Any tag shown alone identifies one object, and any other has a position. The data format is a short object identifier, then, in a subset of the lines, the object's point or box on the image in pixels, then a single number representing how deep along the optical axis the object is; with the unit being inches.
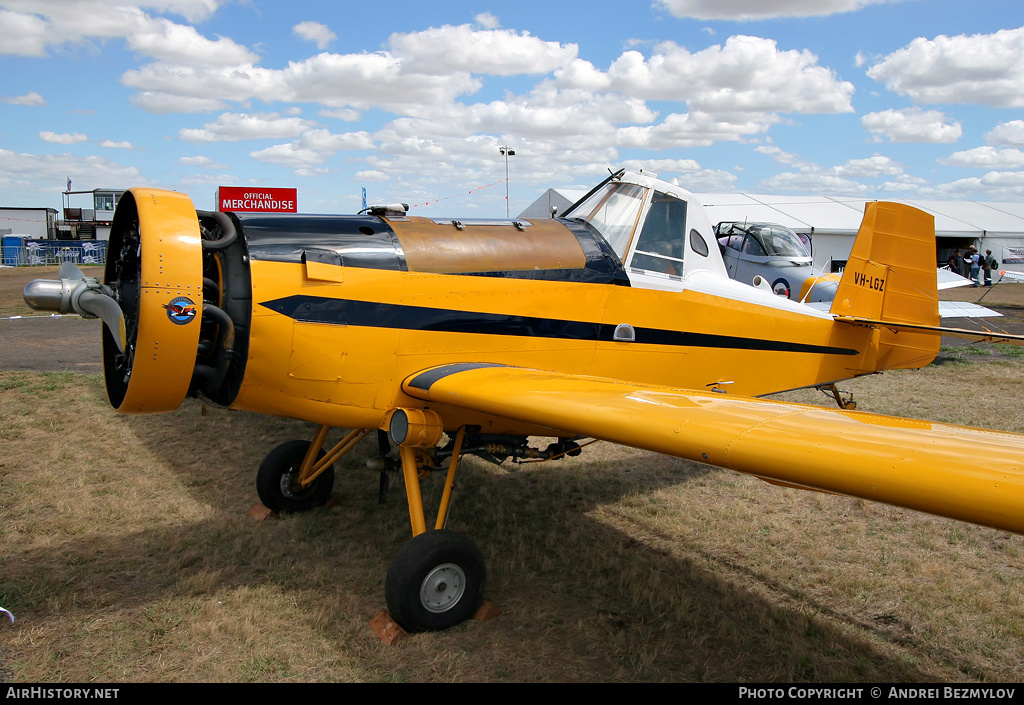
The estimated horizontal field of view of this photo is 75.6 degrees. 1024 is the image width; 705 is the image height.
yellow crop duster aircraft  103.6
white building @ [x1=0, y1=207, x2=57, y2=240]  2105.1
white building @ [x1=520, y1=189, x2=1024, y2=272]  1293.1
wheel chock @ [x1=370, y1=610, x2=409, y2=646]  140.4
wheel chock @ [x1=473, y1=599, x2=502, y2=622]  151.2
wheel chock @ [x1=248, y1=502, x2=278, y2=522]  199.9
